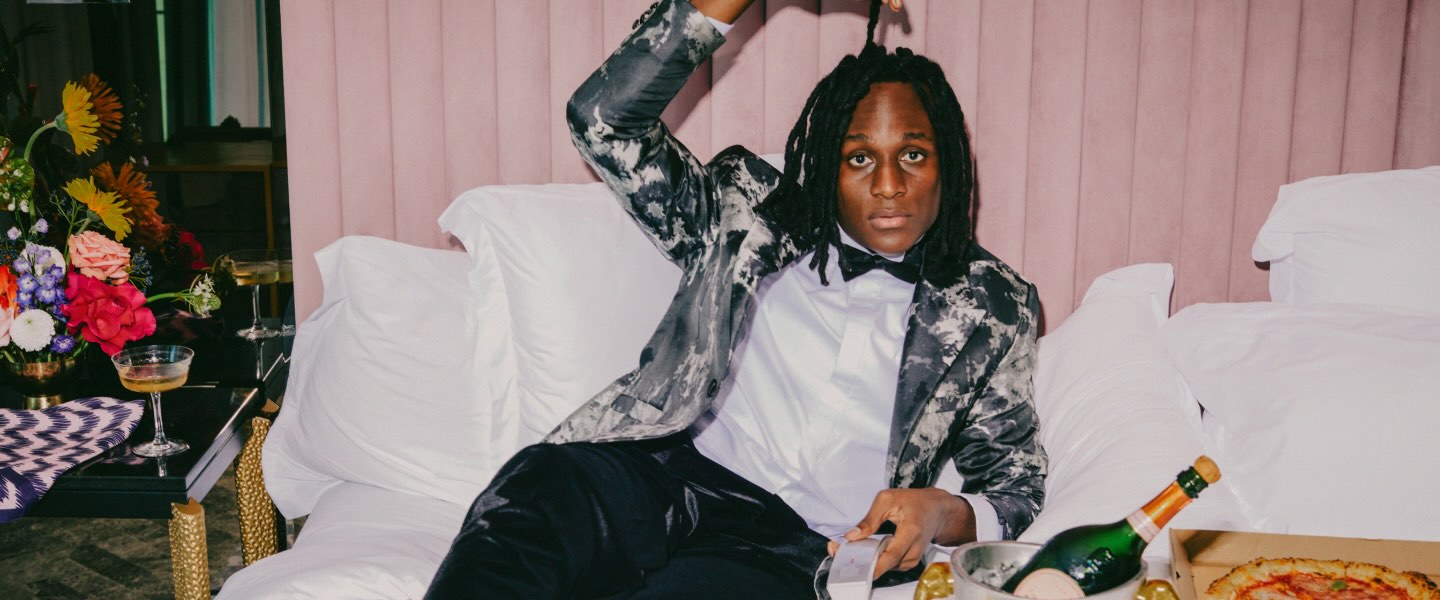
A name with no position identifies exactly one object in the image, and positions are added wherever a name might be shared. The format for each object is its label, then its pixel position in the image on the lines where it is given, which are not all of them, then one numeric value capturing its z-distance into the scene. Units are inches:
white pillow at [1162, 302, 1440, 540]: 49.7
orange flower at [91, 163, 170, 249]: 71.1
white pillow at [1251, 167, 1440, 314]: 62.8
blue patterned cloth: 54.3
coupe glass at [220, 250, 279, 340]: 77.2
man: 55.1
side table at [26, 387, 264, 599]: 56.2
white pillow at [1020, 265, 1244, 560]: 49.4
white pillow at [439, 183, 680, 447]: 62.4
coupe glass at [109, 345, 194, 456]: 60.0
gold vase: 65.8
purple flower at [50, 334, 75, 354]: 65.0
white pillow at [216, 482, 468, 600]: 47.3
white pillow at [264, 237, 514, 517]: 61.4
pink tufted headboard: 70.9
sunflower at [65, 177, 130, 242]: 65.7
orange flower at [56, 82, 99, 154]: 64.0
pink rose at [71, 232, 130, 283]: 64.6
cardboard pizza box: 36.4
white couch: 53.1
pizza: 33.8
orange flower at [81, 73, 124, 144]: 71.2
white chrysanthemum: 62.9
